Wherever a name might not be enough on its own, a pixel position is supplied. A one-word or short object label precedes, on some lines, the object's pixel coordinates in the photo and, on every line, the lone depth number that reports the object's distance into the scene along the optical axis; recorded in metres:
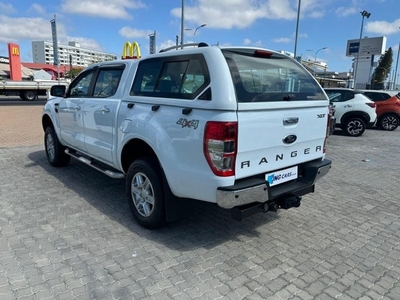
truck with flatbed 23.38
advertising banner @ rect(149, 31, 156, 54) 21.00
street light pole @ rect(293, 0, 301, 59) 24.77
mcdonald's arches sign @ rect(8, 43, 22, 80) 34.22
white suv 10.90
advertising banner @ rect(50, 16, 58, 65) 30.97
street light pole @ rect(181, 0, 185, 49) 18.23
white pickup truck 2.66
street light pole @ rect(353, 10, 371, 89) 37.00
